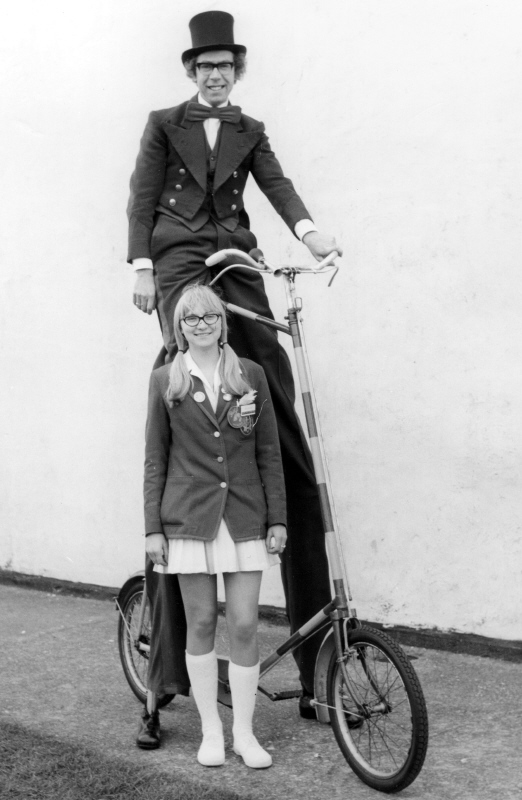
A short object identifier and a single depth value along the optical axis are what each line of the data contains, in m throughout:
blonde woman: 3.55
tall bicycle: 3.23
